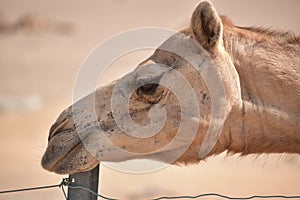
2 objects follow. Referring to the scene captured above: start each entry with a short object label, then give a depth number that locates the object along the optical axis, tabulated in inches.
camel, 310.5
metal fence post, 287.1
